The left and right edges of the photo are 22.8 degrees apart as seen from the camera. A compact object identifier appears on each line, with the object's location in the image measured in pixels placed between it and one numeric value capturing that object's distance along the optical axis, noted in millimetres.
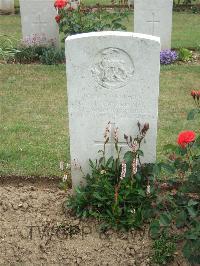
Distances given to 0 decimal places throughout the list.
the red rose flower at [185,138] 3330
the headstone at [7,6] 14195
